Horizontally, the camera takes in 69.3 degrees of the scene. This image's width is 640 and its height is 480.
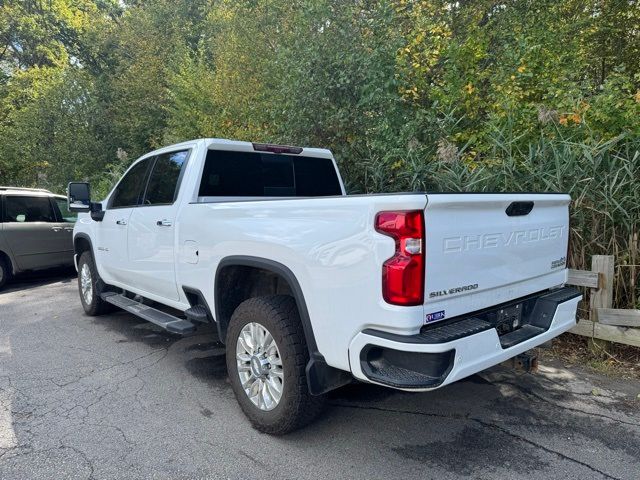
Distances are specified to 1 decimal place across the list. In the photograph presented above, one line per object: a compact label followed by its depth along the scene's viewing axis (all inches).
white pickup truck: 89.8
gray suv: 311.0
